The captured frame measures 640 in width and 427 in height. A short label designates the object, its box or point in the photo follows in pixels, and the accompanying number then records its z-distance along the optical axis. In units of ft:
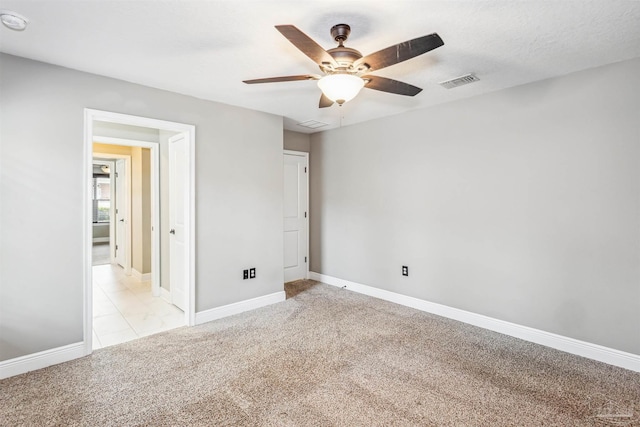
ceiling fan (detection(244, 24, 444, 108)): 5.46
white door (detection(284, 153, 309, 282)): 16.96
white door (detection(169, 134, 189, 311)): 12.67
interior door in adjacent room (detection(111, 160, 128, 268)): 19.56
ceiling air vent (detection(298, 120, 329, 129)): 14.99
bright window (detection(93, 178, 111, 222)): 33.88
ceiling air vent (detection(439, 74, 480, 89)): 9.51
